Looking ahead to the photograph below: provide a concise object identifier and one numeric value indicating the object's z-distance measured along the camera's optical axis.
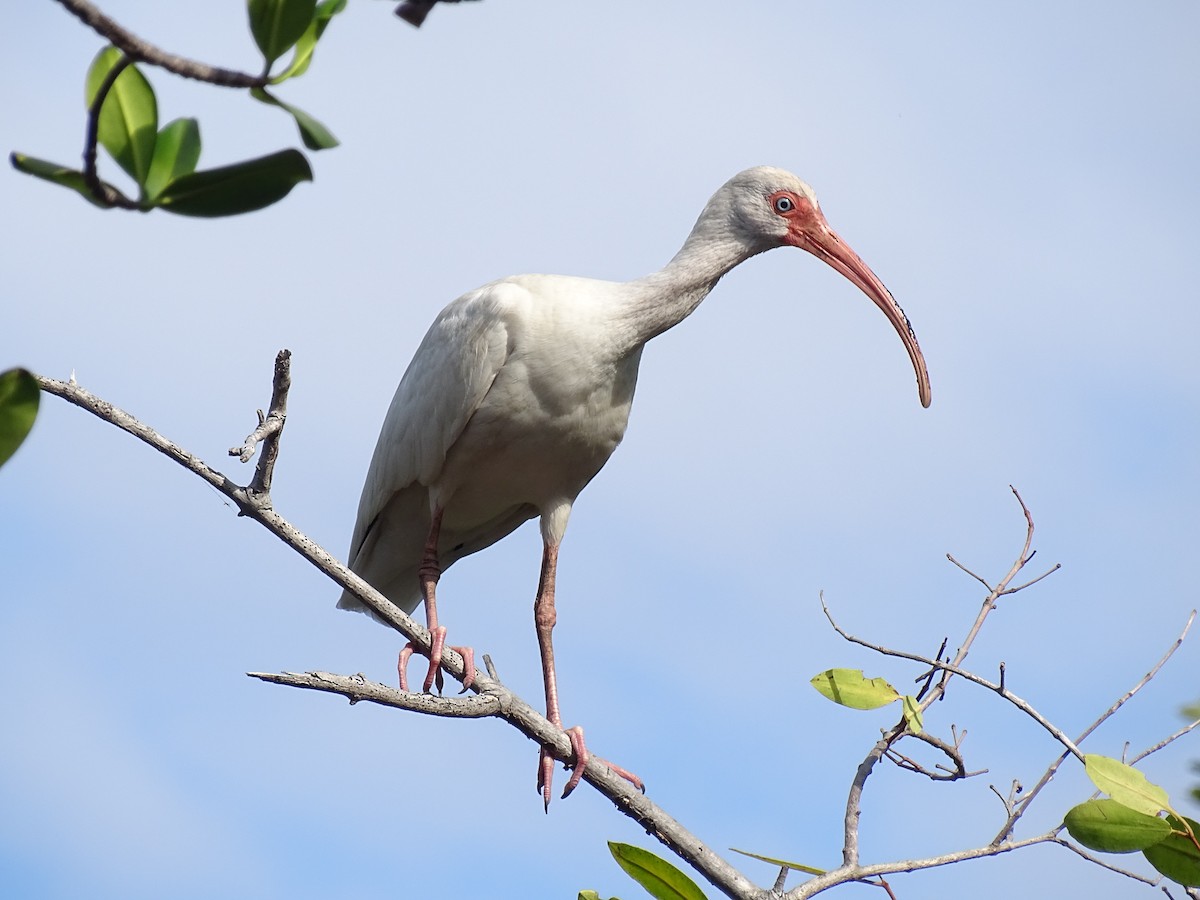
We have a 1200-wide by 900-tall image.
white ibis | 10.79
